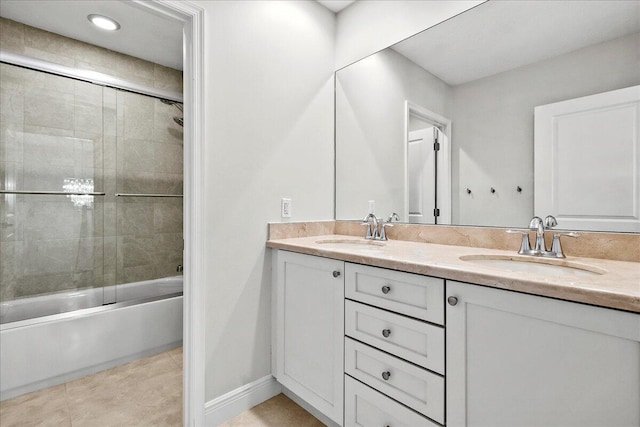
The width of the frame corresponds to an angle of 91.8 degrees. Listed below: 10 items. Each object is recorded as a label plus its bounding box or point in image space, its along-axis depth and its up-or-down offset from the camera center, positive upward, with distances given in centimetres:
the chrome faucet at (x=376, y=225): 180 -7
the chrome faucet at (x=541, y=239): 119 -11
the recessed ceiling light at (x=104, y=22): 206 +132
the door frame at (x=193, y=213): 144 +0
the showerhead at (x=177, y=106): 282 +99
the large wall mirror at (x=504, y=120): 114 +43
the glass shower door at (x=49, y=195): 215 +14
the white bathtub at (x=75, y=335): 169 -75
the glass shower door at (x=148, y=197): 265 +15
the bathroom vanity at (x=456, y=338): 72 -38
